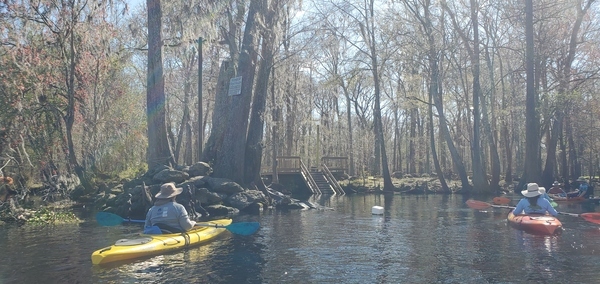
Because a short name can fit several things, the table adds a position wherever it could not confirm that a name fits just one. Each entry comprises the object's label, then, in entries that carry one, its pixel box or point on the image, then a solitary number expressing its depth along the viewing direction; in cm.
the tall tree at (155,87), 1997
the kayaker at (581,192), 2064
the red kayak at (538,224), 1224
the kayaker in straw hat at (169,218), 1112
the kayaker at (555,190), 2241
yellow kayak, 922
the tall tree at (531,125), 2486
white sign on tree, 2105
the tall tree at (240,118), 2094
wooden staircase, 3042
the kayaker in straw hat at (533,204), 1352
